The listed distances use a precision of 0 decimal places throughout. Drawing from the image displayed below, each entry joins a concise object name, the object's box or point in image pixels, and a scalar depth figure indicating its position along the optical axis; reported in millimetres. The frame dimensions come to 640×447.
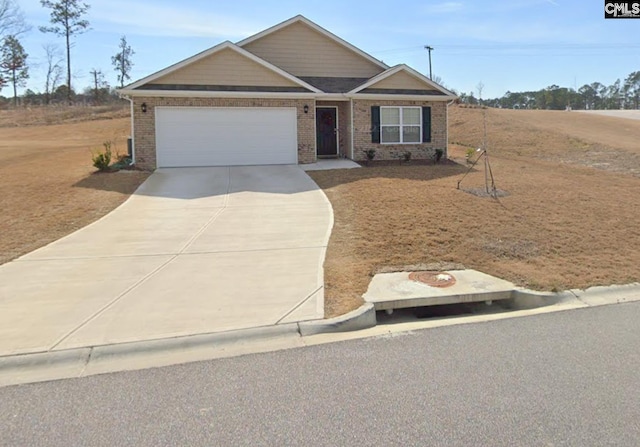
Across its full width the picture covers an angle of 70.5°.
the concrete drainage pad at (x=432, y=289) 5664
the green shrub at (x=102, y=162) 15859
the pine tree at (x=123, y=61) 56375
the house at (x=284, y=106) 16859
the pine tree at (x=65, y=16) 47969
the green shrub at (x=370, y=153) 19047
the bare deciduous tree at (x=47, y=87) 58000
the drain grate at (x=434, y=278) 6277
